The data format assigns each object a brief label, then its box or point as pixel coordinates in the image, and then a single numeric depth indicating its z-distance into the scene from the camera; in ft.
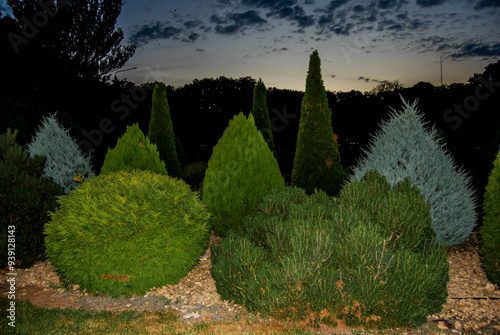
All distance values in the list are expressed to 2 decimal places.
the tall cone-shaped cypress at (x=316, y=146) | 31.27
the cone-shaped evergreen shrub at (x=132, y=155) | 22.65
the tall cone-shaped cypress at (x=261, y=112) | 57.11
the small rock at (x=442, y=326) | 12.98
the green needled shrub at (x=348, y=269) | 12.63
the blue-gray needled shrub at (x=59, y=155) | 24.47
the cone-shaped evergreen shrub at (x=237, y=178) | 20.94
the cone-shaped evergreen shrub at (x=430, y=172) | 19.10
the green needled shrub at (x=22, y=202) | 18.90
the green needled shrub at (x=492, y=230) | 15.66
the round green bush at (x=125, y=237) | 14.92
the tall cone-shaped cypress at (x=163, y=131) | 47.55
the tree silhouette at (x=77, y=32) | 67.92
